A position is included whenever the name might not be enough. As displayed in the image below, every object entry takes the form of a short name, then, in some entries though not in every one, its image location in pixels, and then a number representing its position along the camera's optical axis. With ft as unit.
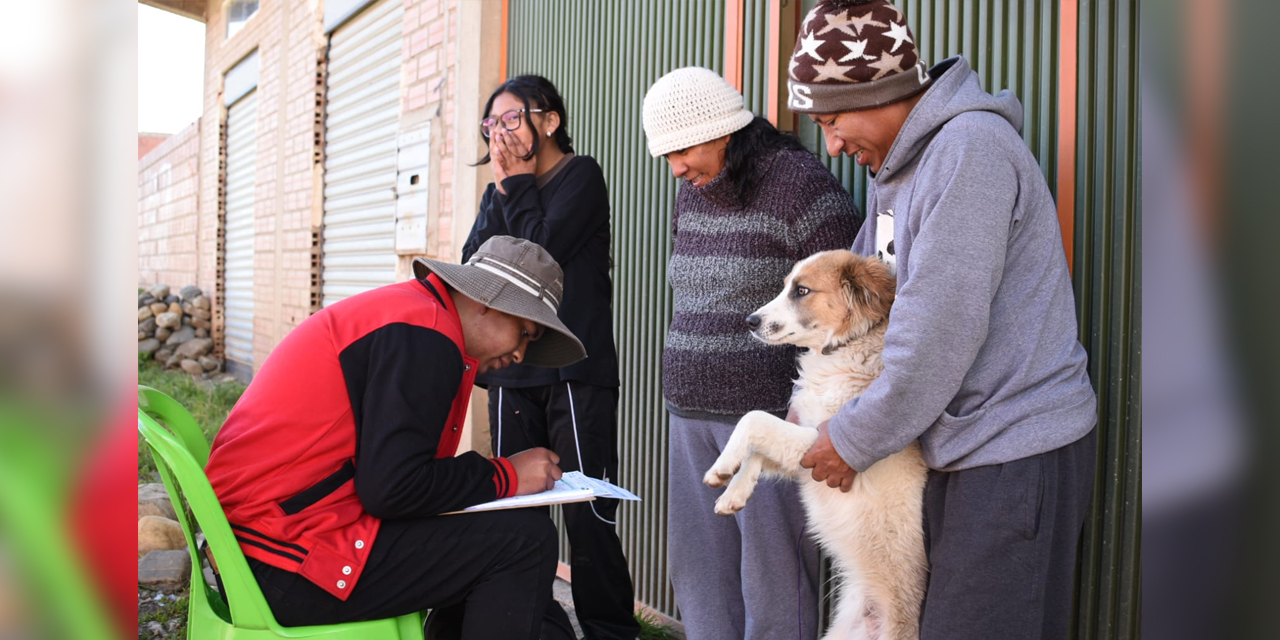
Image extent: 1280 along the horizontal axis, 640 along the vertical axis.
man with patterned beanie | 5.73
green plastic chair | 6.08
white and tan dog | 7.04
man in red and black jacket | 6.64
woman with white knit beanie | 8.66
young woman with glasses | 10.89
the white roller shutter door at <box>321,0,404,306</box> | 24.14
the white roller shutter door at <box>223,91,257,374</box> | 39.60
